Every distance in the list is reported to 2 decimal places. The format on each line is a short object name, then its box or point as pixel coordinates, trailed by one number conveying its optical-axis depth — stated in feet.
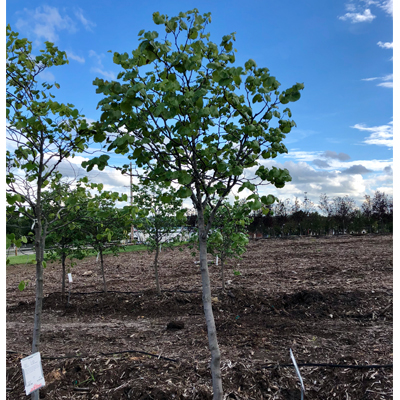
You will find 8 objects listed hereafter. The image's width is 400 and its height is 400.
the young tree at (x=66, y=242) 28.48
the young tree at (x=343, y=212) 108.17
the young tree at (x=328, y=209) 109.03
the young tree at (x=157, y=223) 28.68
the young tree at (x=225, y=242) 26.92
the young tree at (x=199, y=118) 7.82
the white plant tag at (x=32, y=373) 10.48
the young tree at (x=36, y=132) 11.41
